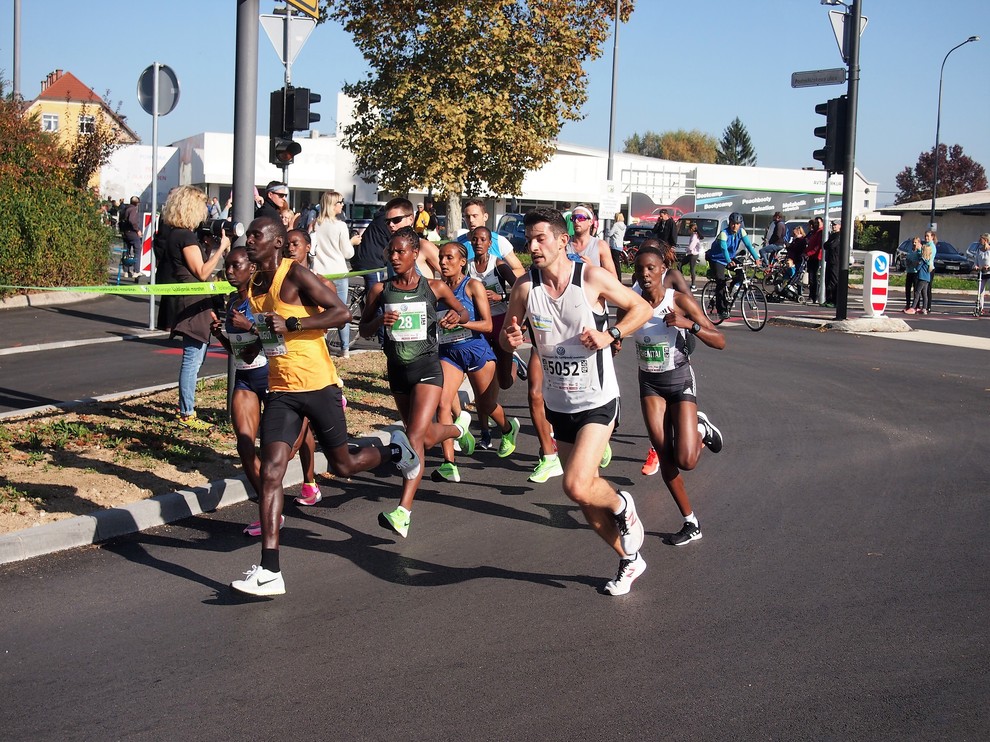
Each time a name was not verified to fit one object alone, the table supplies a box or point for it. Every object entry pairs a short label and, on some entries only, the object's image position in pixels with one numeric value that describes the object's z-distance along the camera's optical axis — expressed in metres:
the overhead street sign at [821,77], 18.30
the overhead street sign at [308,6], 9.77
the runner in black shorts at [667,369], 6.89
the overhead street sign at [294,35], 11.73
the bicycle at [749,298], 19.40
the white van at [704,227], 40.49
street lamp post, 50.07
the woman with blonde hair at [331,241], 12.45
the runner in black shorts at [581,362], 5.68
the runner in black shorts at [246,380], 6.53
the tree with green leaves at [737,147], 141.38
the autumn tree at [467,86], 32.00
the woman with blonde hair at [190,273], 8.79
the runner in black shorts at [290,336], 5.93
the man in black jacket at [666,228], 23.14
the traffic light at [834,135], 18.44
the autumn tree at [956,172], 88.38
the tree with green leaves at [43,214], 18.81
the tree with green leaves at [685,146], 136.88
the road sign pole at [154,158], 14.18
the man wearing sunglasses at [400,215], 8.52
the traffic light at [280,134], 10.80
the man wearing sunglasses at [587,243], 9.52
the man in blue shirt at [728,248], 19.56
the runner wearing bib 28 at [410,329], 7.06
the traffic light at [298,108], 10.73
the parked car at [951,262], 46.06
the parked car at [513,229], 38.53
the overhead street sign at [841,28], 18.73
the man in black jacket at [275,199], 11.18
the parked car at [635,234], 36.09
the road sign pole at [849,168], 18.38
